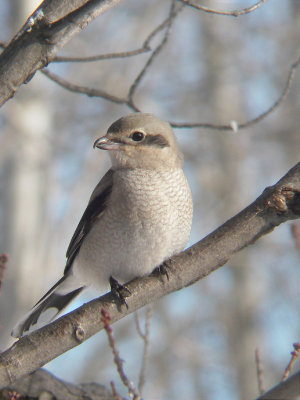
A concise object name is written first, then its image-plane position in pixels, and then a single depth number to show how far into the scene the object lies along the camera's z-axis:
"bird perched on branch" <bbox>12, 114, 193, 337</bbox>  7.07
